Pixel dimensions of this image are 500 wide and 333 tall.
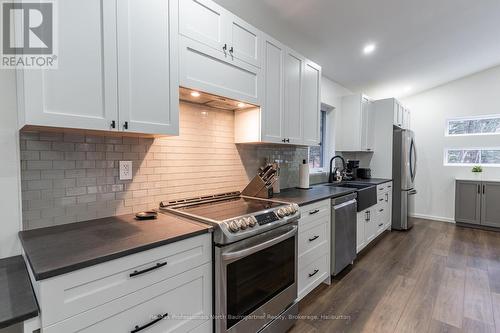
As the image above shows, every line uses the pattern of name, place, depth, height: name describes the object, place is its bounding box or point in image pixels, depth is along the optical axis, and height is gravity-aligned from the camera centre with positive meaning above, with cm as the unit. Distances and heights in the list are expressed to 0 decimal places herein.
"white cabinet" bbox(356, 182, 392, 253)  320 -85
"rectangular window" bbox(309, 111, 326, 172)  384 +12
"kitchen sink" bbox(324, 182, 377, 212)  306 -42
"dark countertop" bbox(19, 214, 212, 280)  93 -37
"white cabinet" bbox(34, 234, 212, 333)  89 -56
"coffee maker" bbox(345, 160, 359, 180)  423 -14
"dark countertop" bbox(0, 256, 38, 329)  80 -49
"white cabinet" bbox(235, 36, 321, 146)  223 +60
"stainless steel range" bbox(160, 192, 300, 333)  142 -65
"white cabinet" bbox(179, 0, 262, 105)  161 +80
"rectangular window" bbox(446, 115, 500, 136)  461 +69
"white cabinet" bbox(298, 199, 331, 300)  214 -79
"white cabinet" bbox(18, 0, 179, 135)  110 +46
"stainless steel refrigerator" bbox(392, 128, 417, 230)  433 -30
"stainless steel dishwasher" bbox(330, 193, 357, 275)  254 -77
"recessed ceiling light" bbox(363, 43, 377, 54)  309 +145
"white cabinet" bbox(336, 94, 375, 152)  416 +64
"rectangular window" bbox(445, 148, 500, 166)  461 +9
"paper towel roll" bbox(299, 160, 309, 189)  305 -17
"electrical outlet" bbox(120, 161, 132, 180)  163 -6
